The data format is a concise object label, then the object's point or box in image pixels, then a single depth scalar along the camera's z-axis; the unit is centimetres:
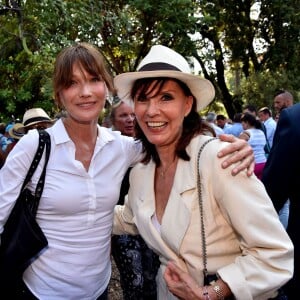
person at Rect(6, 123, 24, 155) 563
